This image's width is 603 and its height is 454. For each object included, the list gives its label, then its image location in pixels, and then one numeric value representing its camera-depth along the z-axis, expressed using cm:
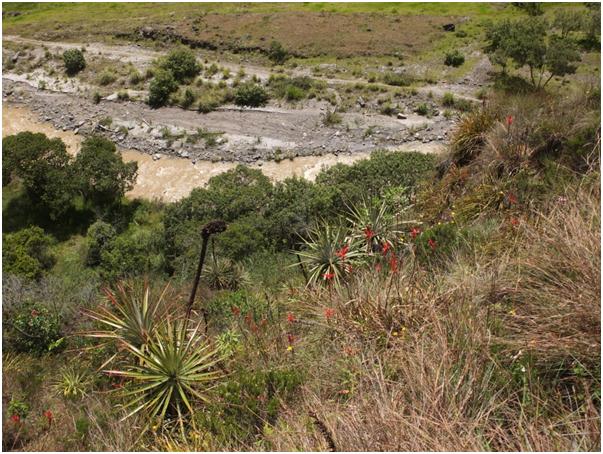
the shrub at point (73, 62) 4000
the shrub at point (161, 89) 3262
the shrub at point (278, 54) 4172
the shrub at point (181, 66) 3612
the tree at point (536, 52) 3131
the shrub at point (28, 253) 1798
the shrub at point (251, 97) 3152
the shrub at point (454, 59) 3794
